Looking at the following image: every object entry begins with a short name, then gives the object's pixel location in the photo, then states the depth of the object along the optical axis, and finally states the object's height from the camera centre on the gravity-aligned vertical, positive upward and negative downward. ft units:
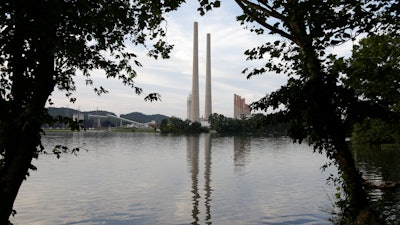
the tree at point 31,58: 23.76 +5.15
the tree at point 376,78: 18.27 +3.85
